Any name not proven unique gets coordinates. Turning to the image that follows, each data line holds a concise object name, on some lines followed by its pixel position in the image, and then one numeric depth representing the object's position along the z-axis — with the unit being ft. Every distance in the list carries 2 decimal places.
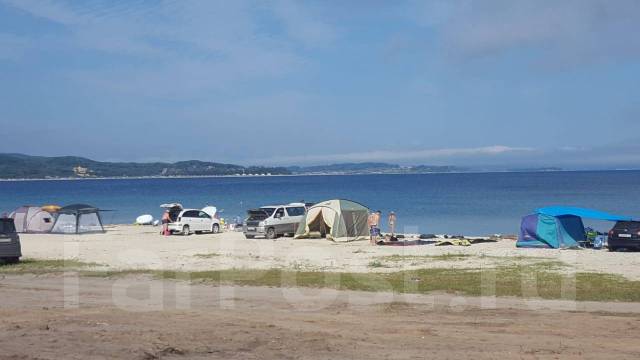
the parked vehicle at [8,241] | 73.77
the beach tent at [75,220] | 139.33
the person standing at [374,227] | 108.06
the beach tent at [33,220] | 143.95
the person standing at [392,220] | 125.84
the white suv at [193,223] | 131.03
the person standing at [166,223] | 132.05
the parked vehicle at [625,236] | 86.22
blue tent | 95.09
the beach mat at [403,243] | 103.55
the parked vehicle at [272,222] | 119.24
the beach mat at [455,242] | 101.45
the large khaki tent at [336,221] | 115.34
